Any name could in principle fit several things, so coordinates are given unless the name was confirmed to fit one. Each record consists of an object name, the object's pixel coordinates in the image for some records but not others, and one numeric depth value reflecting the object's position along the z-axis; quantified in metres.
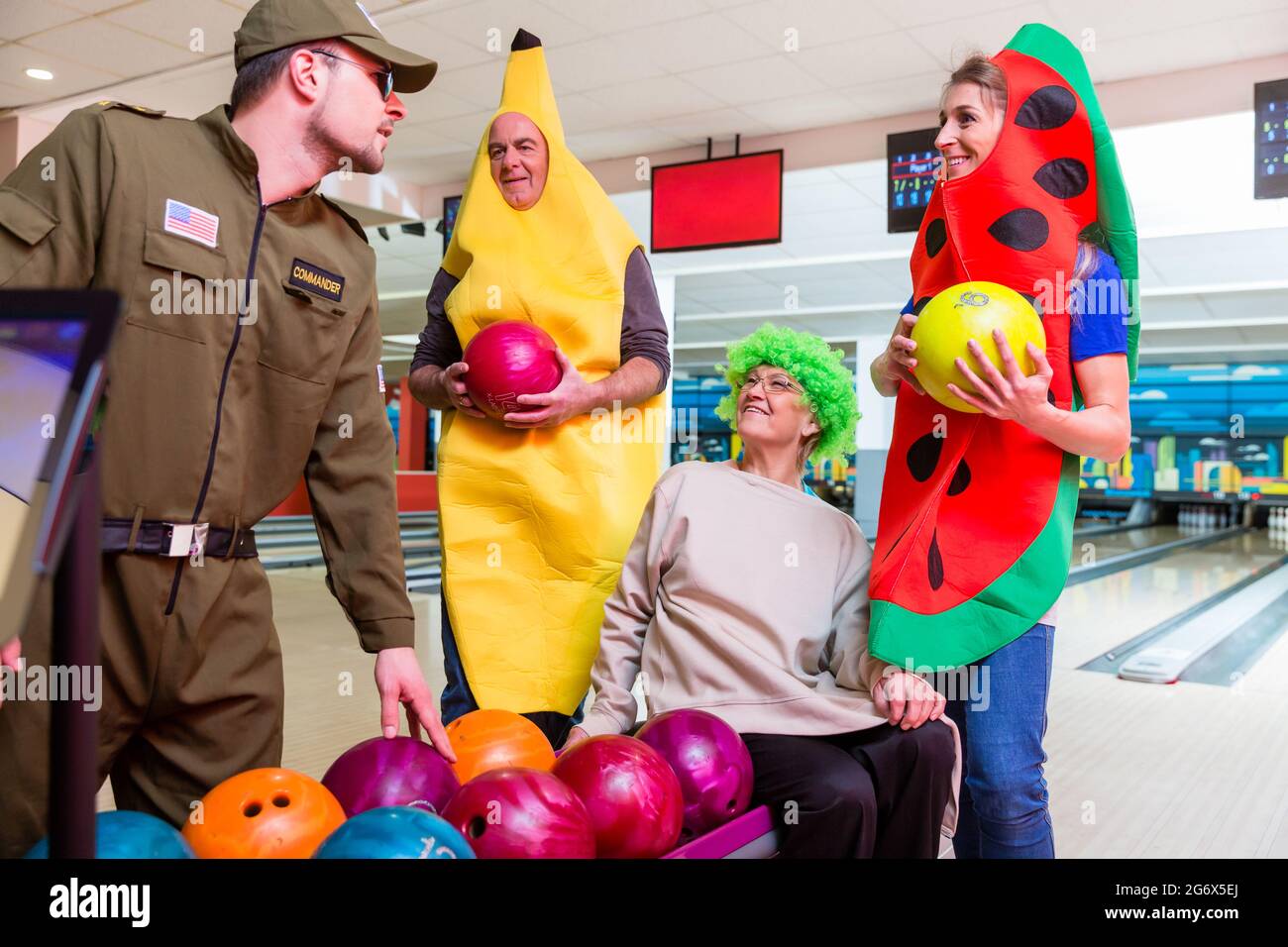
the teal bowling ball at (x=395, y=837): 1.07
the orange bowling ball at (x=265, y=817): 1.18
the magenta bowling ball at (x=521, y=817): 1.23
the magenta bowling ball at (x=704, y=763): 1.57
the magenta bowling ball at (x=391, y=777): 1.38
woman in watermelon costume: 1.61
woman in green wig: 1.70
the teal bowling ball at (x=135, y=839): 1.02
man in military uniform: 1.28
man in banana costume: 2.01
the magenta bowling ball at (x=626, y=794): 1.40
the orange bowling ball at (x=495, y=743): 1.55
